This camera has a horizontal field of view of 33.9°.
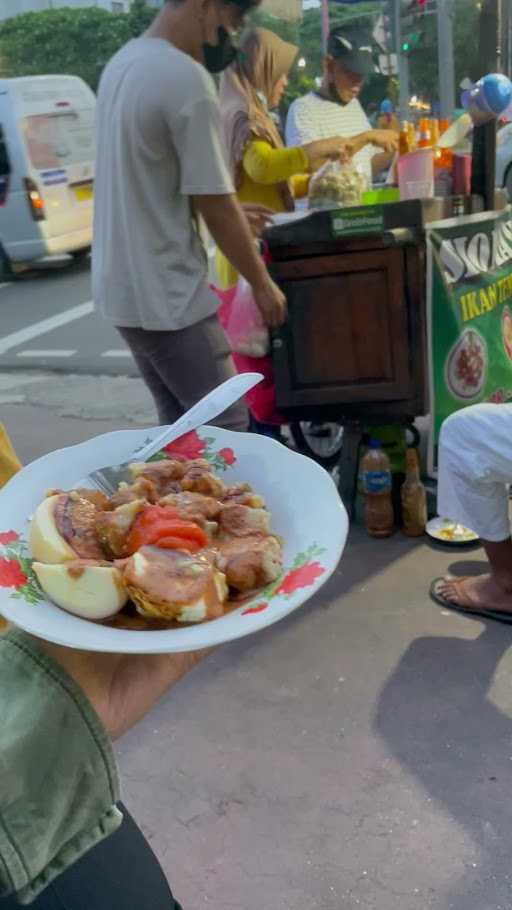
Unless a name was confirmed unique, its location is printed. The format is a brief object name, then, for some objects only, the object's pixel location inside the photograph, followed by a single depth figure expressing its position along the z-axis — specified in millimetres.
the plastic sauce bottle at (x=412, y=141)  3853
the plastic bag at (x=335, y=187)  3656
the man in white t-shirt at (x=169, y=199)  2641
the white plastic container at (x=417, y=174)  3617
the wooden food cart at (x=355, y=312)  3375
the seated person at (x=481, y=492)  2744
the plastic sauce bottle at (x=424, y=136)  3895
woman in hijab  3650
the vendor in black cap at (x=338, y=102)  4422
